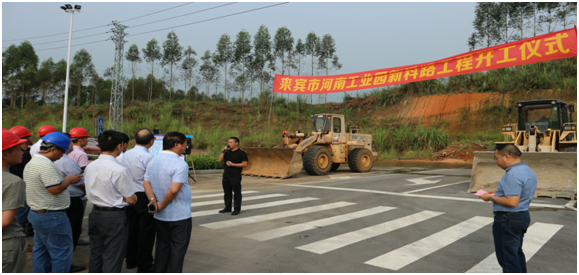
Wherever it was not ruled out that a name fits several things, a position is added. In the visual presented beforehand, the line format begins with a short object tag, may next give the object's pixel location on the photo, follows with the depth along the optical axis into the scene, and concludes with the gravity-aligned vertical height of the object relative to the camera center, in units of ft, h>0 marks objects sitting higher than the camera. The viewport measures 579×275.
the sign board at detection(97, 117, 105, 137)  61.93 +3.08
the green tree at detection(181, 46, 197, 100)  145.69 +33.50
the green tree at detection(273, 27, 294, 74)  146.61 +43.53
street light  71.61 +26.88
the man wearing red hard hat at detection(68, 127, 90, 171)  16.43 -0.14
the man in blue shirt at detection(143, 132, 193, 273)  11.93 -1.97
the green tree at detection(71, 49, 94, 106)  164.14 +35.72
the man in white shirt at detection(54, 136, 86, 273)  13.85 -2.36
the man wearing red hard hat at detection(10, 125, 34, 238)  17.47 -1.30
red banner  43.32 +12.49
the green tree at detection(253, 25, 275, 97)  146.20 +40.15
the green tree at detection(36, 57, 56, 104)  161.79 +29.34
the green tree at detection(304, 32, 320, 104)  147.64 +42.97
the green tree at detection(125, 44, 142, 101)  142.20 +36.09
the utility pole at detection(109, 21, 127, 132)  85.05 +23.72
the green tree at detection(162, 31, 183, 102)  143.33 +37.97
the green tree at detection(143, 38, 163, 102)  143.54 +37.31
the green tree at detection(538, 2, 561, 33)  126.93 +52.44
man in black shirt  25.12 -1.85
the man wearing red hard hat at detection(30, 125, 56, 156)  18.65 +0.59
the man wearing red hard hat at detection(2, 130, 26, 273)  8.79 -2.22
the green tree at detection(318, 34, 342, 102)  148.66 +41.17
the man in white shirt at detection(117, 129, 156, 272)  14.64 -3.00
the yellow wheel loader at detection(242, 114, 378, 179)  48.78 -0.72
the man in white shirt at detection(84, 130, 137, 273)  11.60 -1.99
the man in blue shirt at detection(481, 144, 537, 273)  11.75 -1.90
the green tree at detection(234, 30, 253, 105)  146.20 +39.22
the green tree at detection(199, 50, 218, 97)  152.27 +32.48
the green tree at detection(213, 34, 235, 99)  148.25 +40.08
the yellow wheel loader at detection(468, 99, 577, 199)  30.71 +0.46
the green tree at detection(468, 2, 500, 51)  138.62 +51.13
